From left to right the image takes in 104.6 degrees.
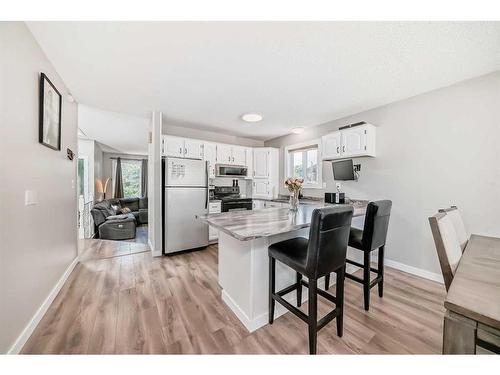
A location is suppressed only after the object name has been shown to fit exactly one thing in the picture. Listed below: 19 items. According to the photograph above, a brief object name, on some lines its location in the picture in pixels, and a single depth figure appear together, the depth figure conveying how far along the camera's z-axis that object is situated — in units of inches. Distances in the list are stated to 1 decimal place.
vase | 95.5
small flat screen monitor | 128.2
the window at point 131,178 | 303.8
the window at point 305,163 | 161.9
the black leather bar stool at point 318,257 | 51.3
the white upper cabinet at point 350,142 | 117.9
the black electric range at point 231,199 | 163.6
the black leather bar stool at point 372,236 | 72.6
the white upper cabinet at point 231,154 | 170.9
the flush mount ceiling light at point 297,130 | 167.2
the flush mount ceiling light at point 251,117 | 128.4
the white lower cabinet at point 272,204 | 165.5
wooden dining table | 27.2
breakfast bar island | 61.9
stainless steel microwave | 170.4
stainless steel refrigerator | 131.6
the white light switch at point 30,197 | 59.7
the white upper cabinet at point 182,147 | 144.3
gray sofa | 187.2
